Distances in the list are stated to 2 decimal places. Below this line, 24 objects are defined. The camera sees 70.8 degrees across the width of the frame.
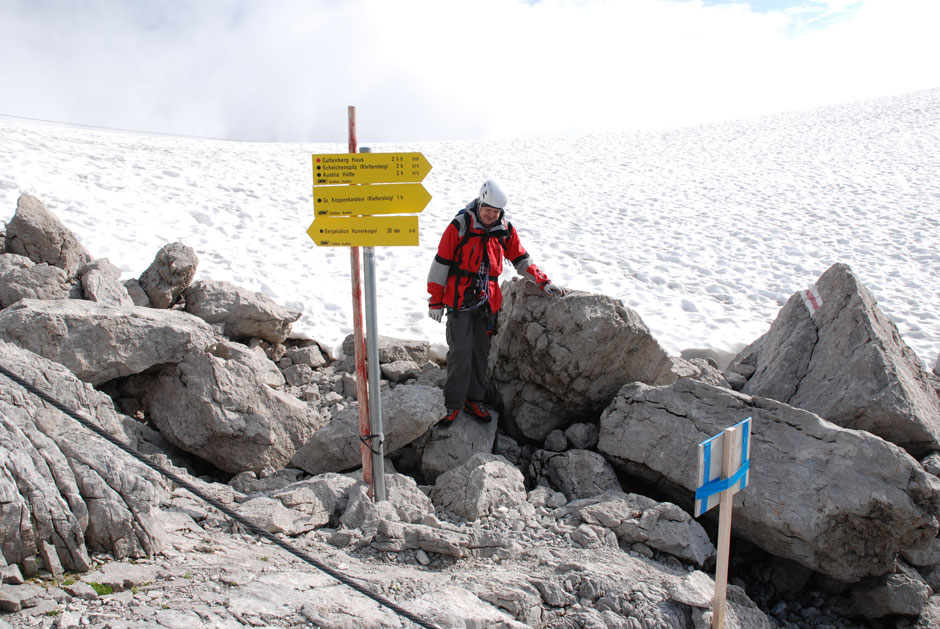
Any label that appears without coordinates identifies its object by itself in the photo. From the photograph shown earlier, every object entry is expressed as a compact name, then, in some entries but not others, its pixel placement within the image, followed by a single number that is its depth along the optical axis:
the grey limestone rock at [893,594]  5.34
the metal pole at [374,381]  4.89
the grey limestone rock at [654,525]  5.01
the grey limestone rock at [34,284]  6.52
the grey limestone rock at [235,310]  7.44
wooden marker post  3.77
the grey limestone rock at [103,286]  6.95
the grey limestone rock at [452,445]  6.22
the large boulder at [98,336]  5.59
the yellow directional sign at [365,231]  4.68
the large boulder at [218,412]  5.88
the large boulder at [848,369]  6.23
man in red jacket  5.95
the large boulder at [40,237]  7.42
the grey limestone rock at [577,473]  6.04
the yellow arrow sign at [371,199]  4.65
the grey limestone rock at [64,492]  3.34
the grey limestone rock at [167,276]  7.61
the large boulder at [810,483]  5.22
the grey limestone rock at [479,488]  5.22
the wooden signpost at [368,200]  4.64
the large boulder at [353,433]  5.94
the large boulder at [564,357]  6.65
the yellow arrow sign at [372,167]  4.62
